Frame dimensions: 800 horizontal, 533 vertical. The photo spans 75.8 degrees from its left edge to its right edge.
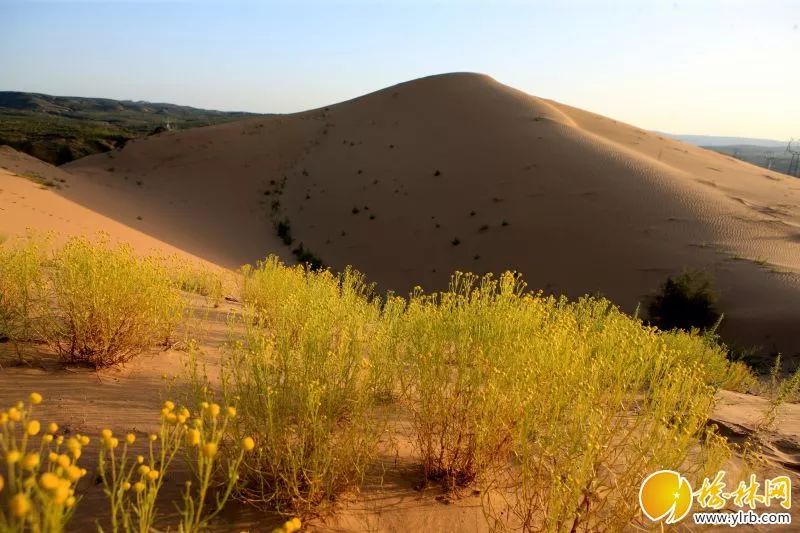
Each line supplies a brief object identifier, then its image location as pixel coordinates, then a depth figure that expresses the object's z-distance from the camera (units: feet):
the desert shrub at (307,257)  52.40
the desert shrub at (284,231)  60.49
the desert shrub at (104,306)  11.28
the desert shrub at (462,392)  8.62
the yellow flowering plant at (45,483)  3.33
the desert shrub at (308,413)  7.42
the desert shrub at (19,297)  11.77
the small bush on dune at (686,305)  34.24
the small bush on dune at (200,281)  21.79
